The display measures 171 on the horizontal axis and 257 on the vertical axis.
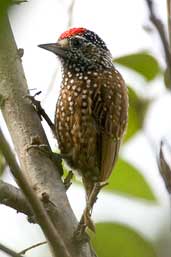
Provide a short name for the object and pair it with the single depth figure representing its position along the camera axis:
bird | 6.77
